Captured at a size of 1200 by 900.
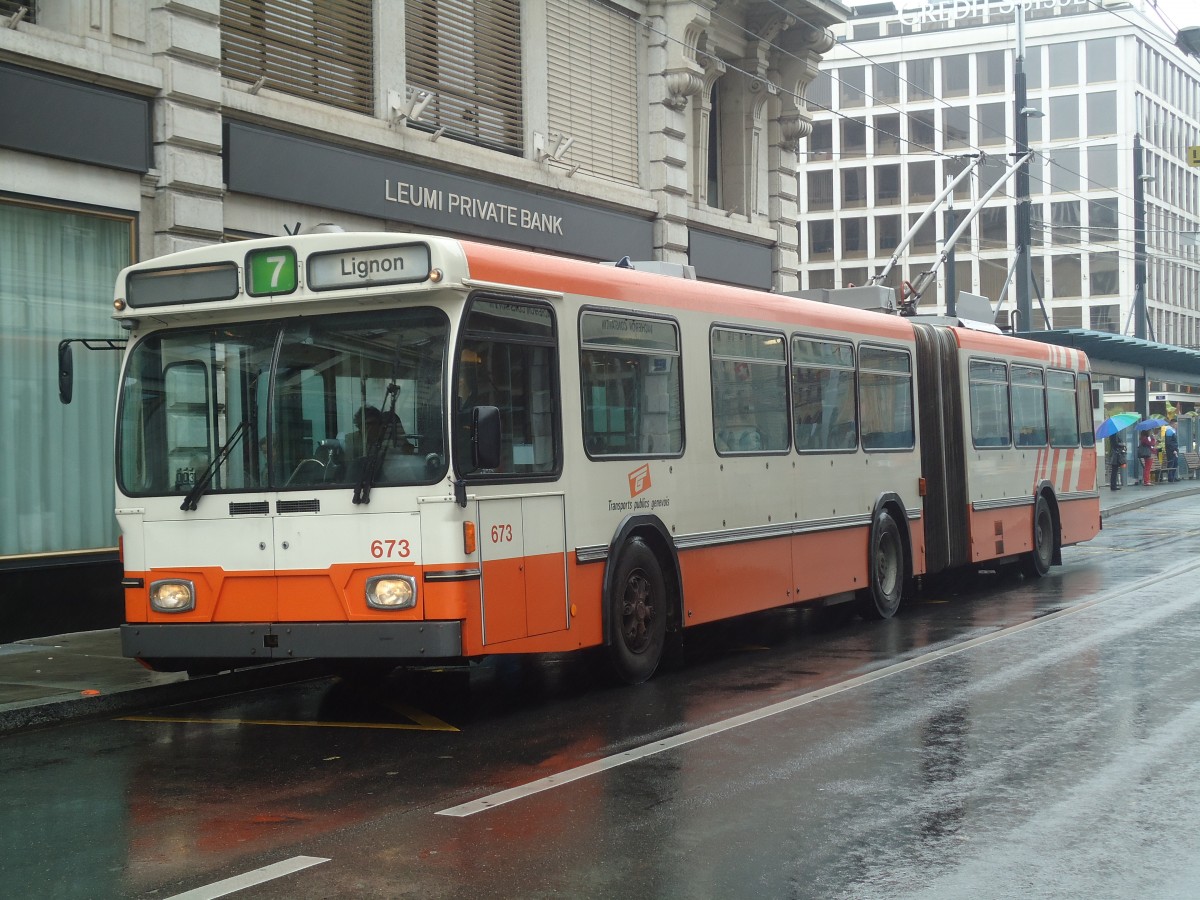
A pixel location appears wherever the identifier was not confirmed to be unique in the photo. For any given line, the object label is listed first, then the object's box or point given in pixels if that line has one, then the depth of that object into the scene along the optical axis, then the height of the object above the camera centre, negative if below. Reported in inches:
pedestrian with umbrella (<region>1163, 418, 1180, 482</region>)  1876.2 +9.6
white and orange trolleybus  352.2 +4.9
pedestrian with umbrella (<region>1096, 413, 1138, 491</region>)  1606.8 +23.0
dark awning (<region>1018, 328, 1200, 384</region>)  1414.9 +107.8
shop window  534.9 +37.5
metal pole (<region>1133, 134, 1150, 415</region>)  1802.4 +216.9
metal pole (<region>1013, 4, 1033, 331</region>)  1213.7 +194.7
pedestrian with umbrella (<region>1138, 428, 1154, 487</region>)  1774.1 +5.3
